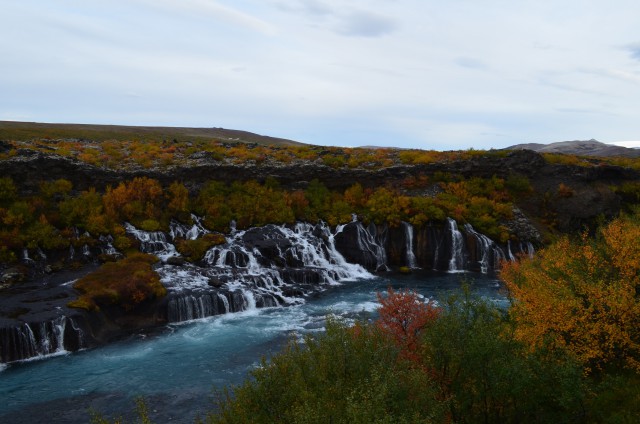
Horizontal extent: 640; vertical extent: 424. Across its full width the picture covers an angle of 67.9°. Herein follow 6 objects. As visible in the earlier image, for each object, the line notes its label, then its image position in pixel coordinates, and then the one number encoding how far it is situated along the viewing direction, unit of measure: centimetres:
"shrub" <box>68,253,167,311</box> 3832
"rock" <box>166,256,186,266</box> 4884
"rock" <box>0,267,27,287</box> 4113
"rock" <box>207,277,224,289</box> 4469
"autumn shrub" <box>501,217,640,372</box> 2144
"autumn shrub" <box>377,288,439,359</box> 2680
